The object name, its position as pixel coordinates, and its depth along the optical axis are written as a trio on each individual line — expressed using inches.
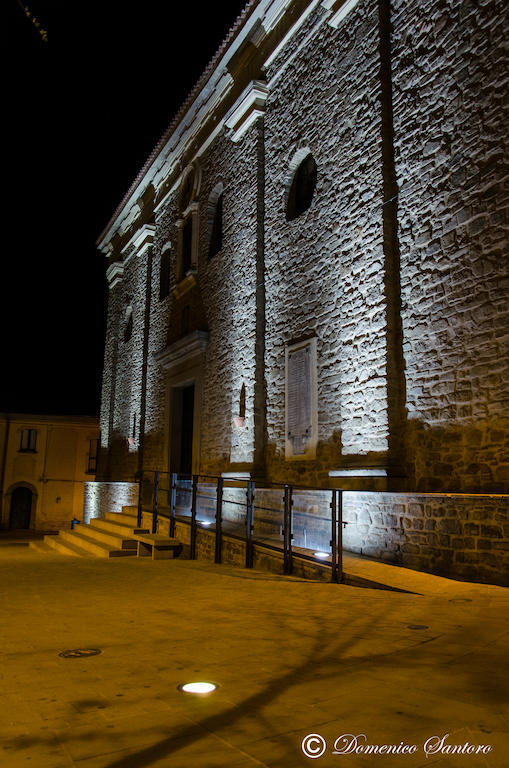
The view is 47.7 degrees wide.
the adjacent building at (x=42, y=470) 1068.5
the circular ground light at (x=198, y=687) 103.4
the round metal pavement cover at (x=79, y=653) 127.4
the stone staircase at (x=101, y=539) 381.1
